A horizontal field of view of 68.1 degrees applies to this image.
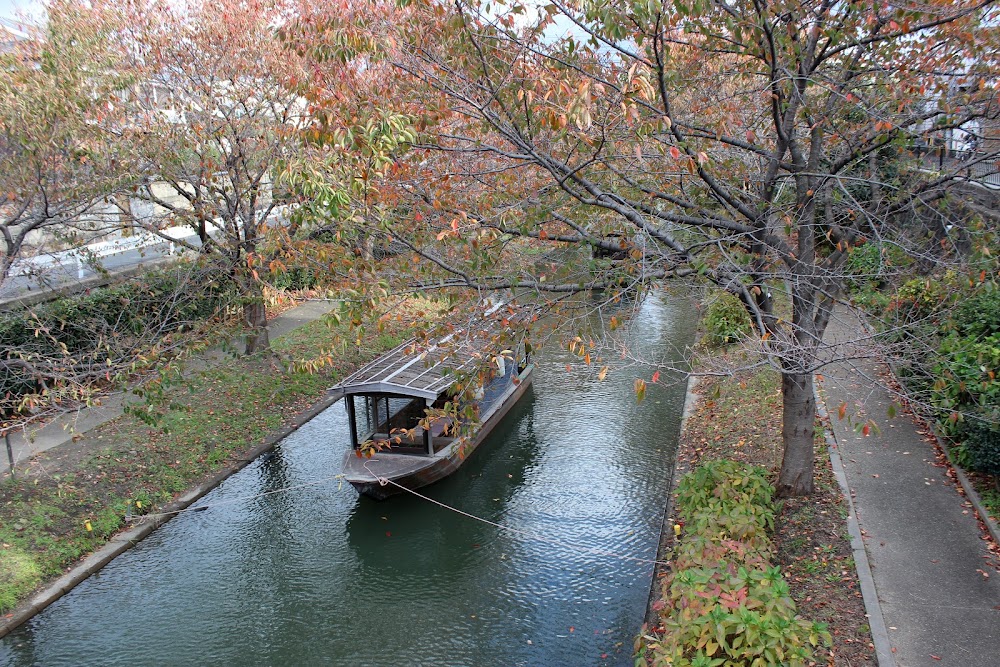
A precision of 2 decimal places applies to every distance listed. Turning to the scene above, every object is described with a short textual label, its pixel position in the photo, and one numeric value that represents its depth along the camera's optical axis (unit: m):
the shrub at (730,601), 6.60
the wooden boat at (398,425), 13.12
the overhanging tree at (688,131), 8.02
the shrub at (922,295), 11.11
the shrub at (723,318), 18.47
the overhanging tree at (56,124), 10.59
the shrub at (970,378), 9.38
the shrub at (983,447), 9.42
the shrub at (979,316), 10.64
